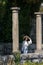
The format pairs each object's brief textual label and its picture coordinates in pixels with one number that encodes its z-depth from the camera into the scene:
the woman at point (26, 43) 14.02
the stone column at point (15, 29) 12.90
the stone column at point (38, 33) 14.03
